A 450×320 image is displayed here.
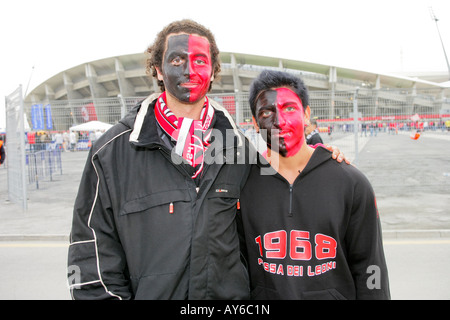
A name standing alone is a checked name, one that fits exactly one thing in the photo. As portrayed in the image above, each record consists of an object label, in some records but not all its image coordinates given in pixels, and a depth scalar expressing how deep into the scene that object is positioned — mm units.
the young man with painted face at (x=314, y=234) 1886
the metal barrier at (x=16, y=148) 7855
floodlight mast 26219
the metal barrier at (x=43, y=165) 11152
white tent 8710
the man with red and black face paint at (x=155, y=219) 1702
